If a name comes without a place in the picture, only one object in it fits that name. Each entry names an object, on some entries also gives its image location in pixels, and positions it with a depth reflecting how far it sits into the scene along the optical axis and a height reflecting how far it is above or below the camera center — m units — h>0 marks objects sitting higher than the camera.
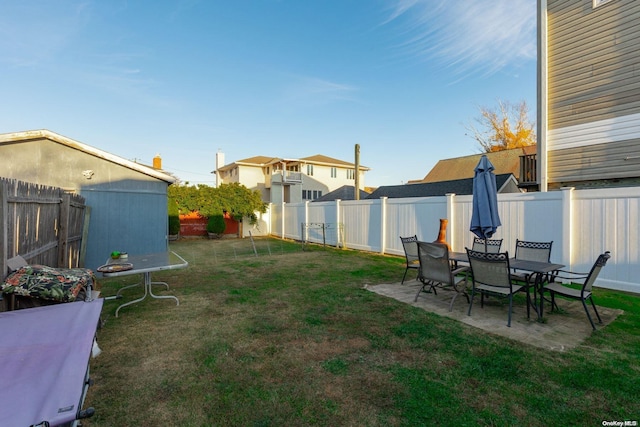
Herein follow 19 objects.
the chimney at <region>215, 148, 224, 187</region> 33.00 +5.89
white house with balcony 28.12 +3.61
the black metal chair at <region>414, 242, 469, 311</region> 4.65 -0.96
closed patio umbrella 5.61 +0.16
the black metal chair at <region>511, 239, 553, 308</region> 5.18 -0.81
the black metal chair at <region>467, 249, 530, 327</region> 4.00 -0.93
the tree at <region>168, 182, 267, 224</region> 19.02 +0.68
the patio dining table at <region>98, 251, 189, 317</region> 4.05 -0.89
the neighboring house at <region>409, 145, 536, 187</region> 20.22 +3.58
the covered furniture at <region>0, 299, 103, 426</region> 1.24 -0.87
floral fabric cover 2.91 -0.79
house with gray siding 7.21 +3.23
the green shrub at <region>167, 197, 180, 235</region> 18.12 -0.46
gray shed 7.13 +0.74
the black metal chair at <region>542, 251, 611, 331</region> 3.87 -1.17
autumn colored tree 25.39 +7.68
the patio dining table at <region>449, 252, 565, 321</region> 4.12 -0.86
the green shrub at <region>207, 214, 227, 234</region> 19.58 -0.97
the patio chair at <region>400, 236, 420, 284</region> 6.40 -0.90
